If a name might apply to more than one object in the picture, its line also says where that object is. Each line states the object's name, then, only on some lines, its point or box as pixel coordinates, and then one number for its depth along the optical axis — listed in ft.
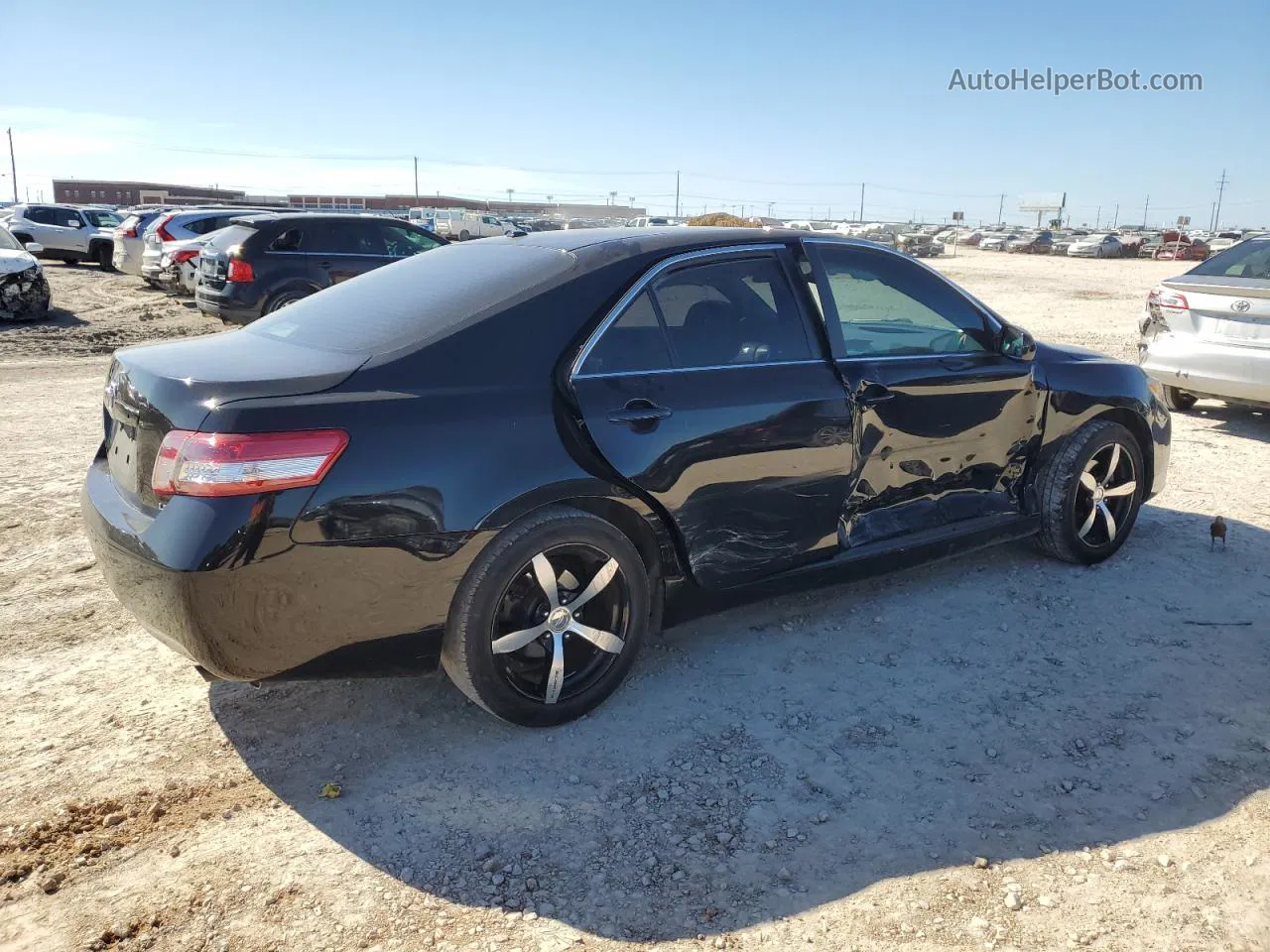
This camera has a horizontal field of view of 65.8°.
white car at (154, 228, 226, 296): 52.06
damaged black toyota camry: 9.24
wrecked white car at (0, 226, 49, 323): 46.11
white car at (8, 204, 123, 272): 87.56
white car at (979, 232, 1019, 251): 215.92
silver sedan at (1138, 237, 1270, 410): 24.12
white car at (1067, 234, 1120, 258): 179.63
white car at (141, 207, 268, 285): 57.41
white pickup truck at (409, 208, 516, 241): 146.41
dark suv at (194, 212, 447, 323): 38.11
